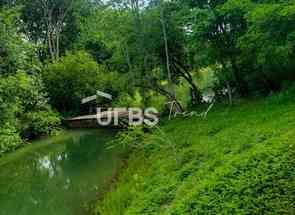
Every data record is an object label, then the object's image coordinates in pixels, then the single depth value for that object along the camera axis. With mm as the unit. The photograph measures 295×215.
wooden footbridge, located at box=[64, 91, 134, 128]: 16027
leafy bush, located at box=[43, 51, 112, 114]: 20828
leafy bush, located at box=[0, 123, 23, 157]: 9066
